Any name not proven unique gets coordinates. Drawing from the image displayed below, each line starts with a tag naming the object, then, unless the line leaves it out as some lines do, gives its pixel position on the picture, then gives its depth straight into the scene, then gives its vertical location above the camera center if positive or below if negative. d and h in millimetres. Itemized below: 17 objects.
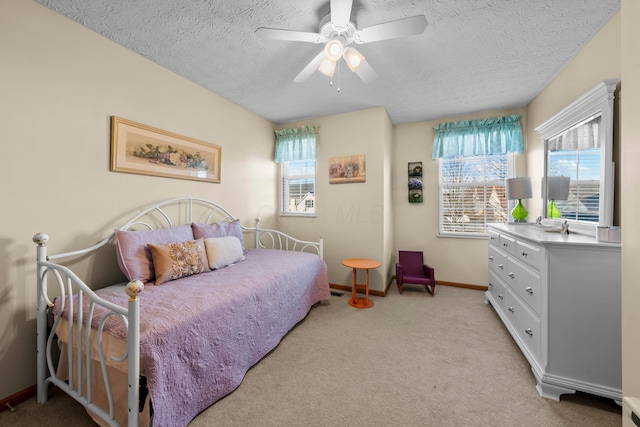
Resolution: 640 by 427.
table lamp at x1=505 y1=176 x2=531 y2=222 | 2557 +261
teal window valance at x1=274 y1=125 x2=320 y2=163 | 3652 +1029
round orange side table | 2916 -781
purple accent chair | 3313 -788
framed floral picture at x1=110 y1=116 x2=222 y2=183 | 2035 +553
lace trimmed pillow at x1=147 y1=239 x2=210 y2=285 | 1887 -386
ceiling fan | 1451 +1143
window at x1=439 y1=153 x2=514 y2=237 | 3396 +292
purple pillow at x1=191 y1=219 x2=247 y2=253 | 2463 -191
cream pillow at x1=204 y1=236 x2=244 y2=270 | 2273 -372
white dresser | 1431 -621
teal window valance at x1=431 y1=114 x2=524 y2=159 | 3182 +1020
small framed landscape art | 3398 +606
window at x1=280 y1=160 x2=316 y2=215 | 3811 +390
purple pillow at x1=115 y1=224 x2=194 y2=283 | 1822 -313
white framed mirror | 1741 +421
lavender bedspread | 1201 -709
